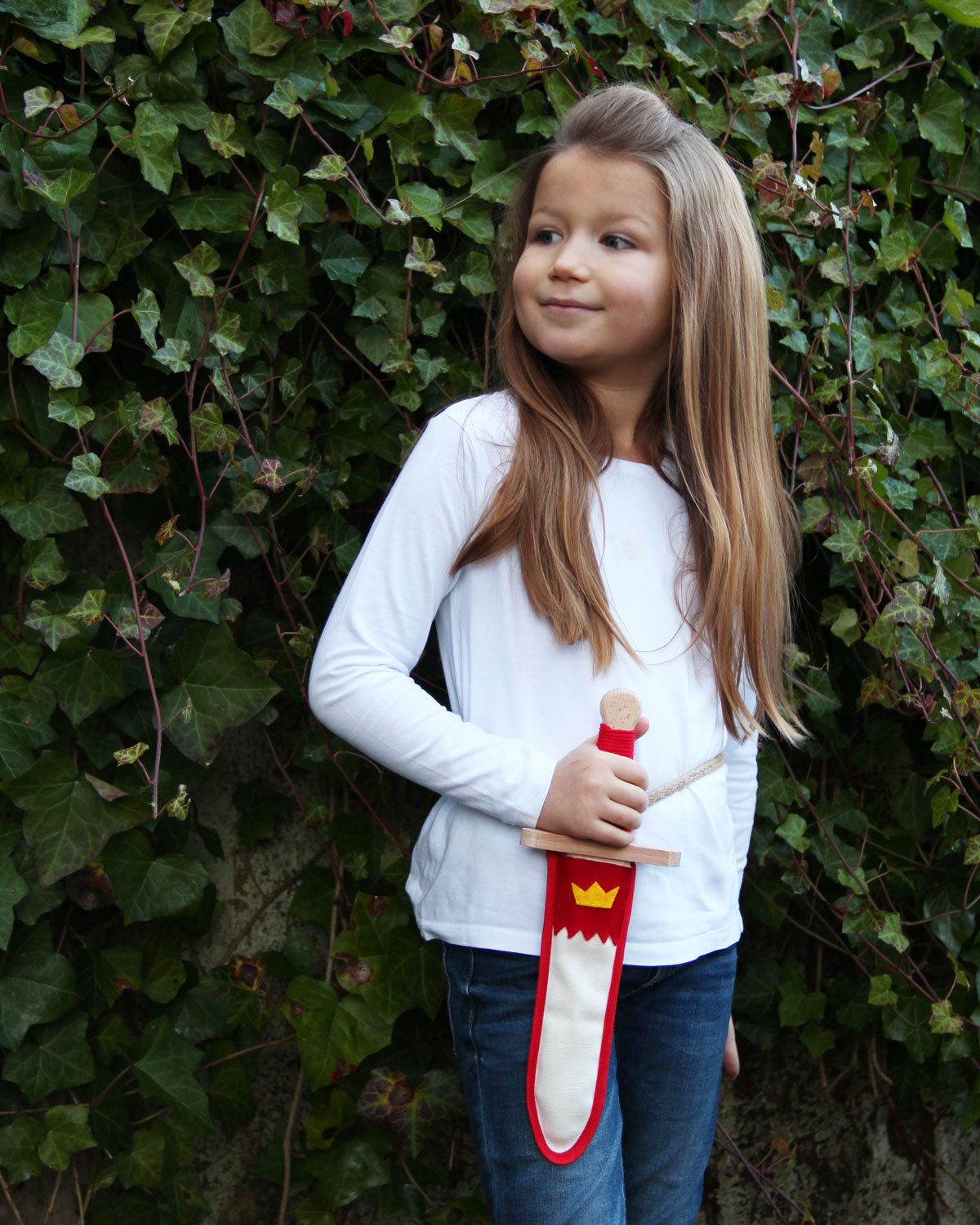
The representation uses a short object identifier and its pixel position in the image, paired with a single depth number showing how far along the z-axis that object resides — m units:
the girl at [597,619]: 1.00
